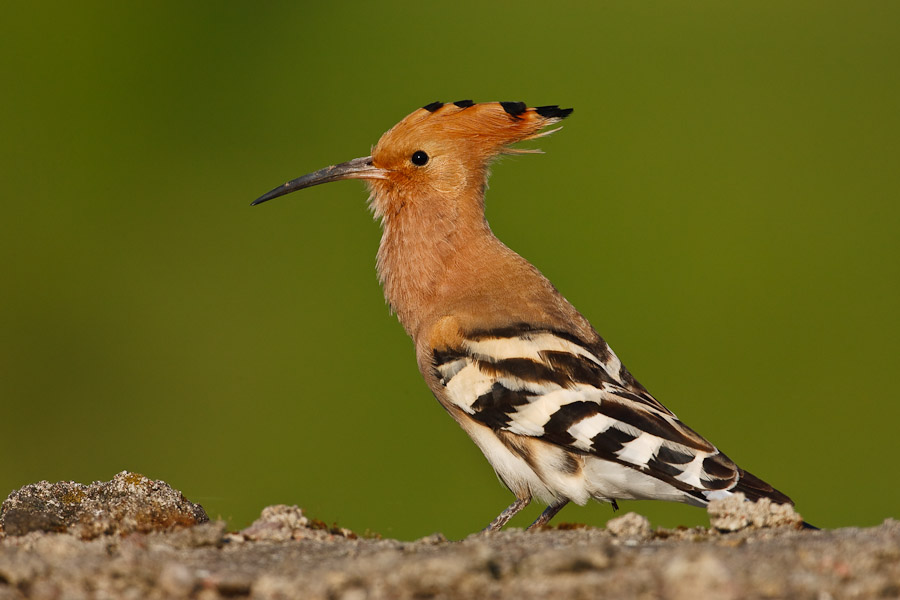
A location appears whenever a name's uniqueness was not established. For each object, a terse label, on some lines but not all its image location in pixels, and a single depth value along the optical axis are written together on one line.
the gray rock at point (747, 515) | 6.12
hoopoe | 7.27
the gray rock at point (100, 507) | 6.16
